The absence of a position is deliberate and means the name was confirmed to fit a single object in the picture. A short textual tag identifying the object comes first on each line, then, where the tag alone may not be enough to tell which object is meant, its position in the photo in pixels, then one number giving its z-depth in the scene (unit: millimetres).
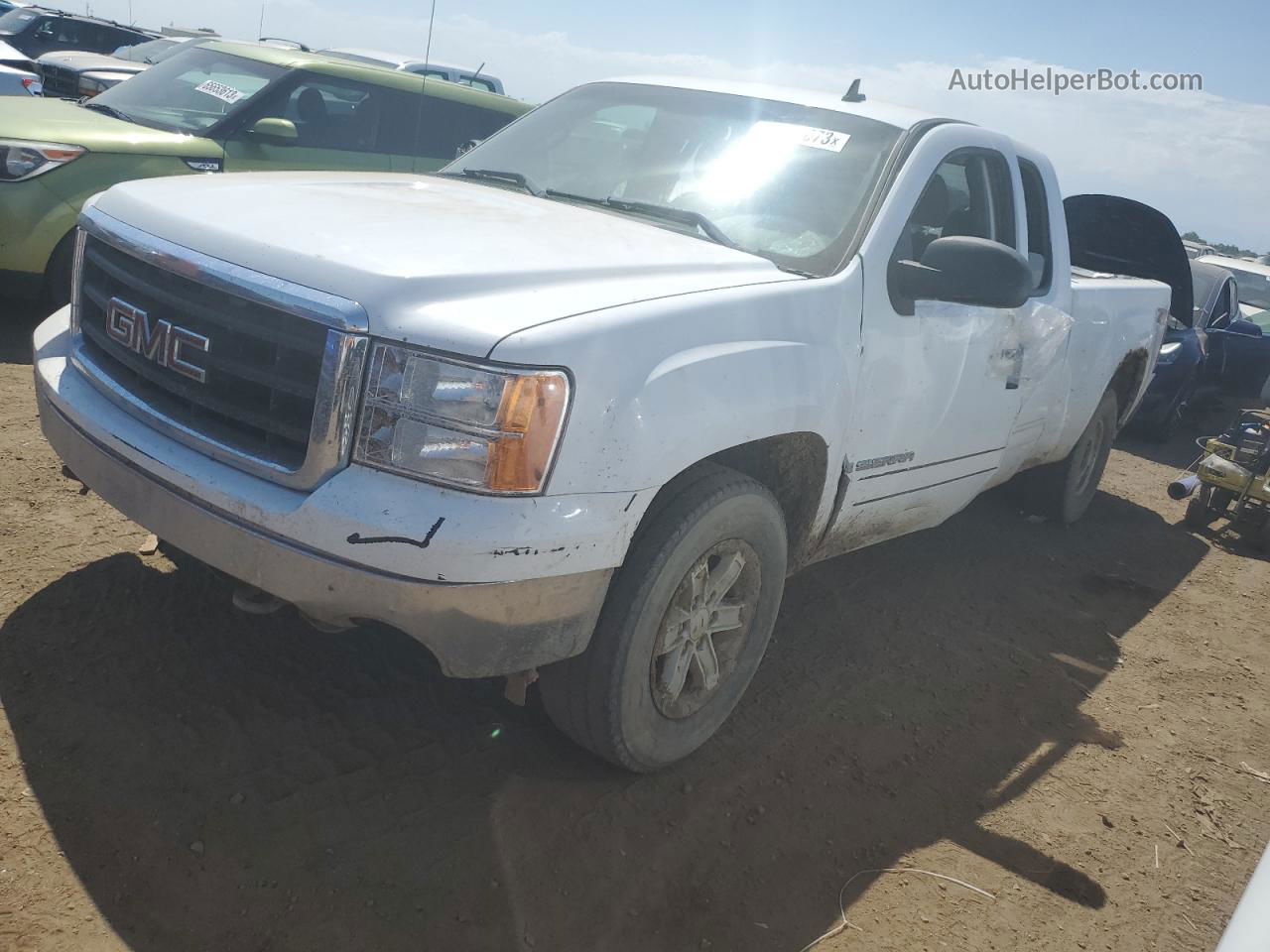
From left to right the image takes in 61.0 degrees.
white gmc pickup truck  2346
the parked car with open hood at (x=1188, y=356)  8844
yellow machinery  6543
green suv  5832
